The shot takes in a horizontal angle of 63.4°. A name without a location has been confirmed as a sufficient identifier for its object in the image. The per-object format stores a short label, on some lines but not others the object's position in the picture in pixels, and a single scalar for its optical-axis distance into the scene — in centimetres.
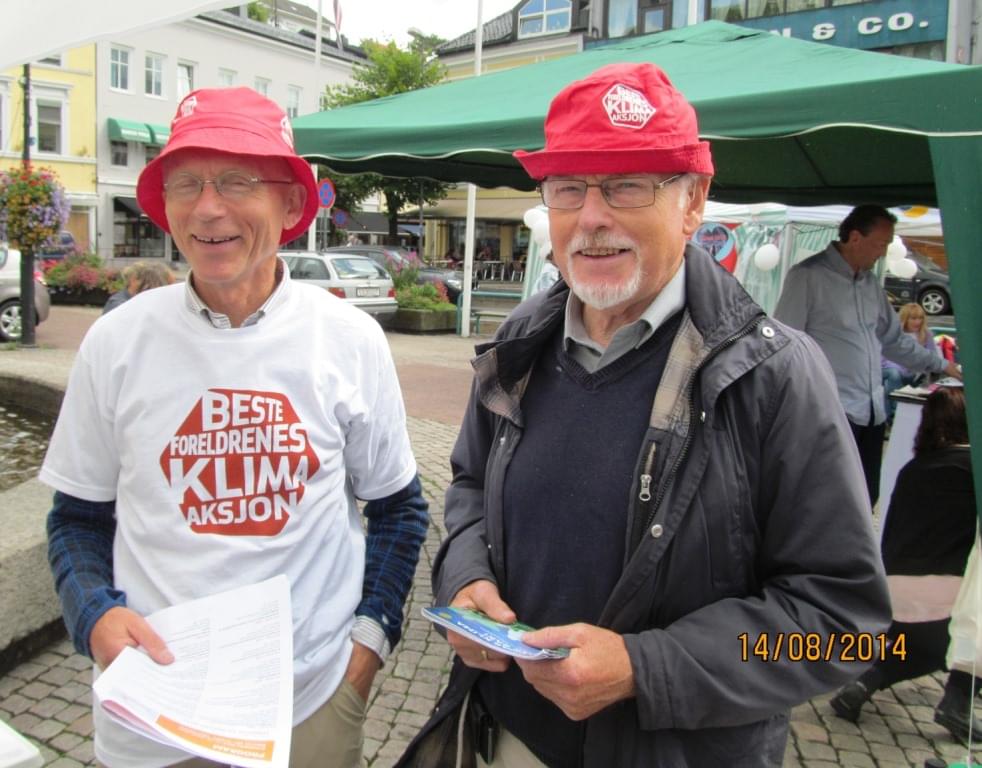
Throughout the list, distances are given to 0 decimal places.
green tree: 2808
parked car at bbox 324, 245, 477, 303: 2120
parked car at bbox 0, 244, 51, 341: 1247
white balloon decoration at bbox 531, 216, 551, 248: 832
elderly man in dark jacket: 131
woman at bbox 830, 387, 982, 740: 330
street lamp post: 1141
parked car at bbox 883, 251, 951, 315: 2023
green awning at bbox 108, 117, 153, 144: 3334
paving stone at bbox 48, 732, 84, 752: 288
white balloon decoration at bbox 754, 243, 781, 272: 885
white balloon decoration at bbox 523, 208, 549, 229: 887
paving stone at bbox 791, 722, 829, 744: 323
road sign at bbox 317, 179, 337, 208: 1320
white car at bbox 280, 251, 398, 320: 1570
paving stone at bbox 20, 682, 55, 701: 320
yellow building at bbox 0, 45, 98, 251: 3144
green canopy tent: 258
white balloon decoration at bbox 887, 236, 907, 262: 841
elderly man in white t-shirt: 156
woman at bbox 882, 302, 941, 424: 710
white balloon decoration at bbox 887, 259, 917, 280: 846
